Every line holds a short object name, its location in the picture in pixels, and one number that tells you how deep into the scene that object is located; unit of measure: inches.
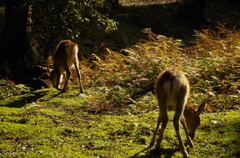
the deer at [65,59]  766.5
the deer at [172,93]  383.2
